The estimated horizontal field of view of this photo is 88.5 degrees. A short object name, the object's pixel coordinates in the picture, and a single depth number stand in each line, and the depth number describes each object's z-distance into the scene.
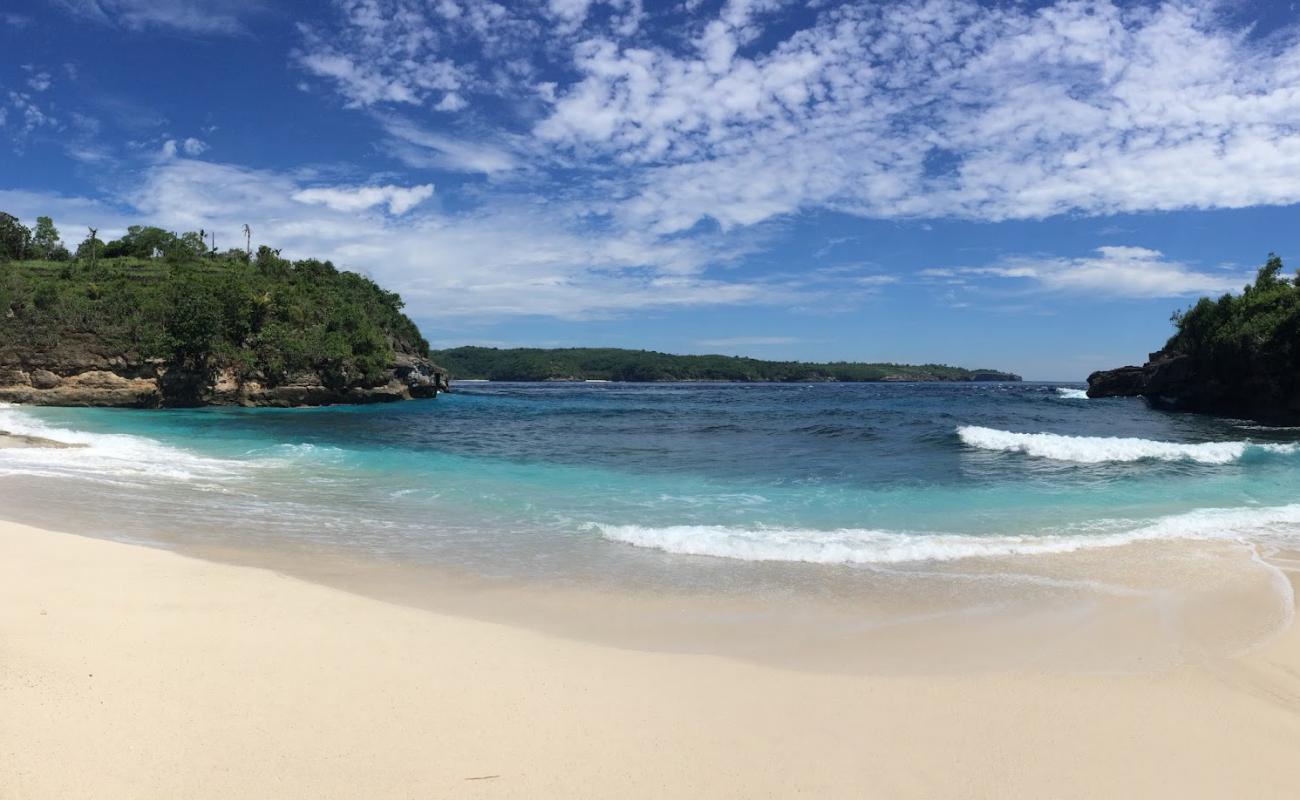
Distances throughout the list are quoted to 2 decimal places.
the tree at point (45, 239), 67.75
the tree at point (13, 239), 63.75
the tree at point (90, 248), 61.28
